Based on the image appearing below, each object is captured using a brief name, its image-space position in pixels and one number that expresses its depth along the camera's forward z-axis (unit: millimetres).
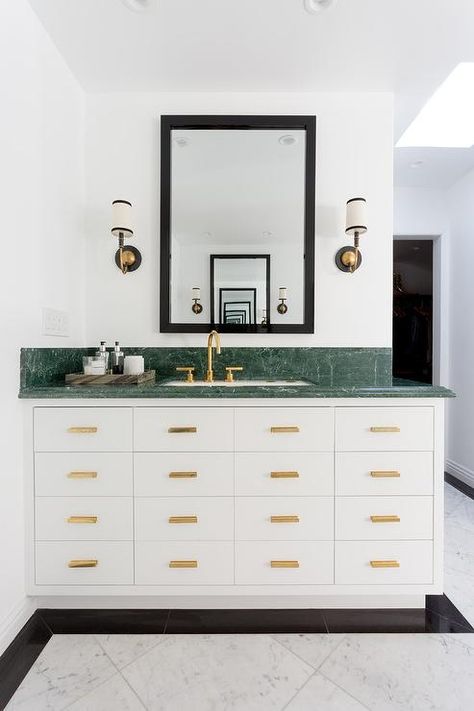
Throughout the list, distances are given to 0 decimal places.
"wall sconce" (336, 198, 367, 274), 1937
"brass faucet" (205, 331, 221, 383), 1963
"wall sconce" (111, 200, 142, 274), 1919
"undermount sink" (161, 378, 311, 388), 1965
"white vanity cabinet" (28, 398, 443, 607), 1518
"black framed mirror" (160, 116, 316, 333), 2080
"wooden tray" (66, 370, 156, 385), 1727
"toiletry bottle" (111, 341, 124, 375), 1890
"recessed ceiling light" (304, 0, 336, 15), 1538
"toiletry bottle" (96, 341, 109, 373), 1846
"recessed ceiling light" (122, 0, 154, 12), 1541
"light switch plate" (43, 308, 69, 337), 1707
